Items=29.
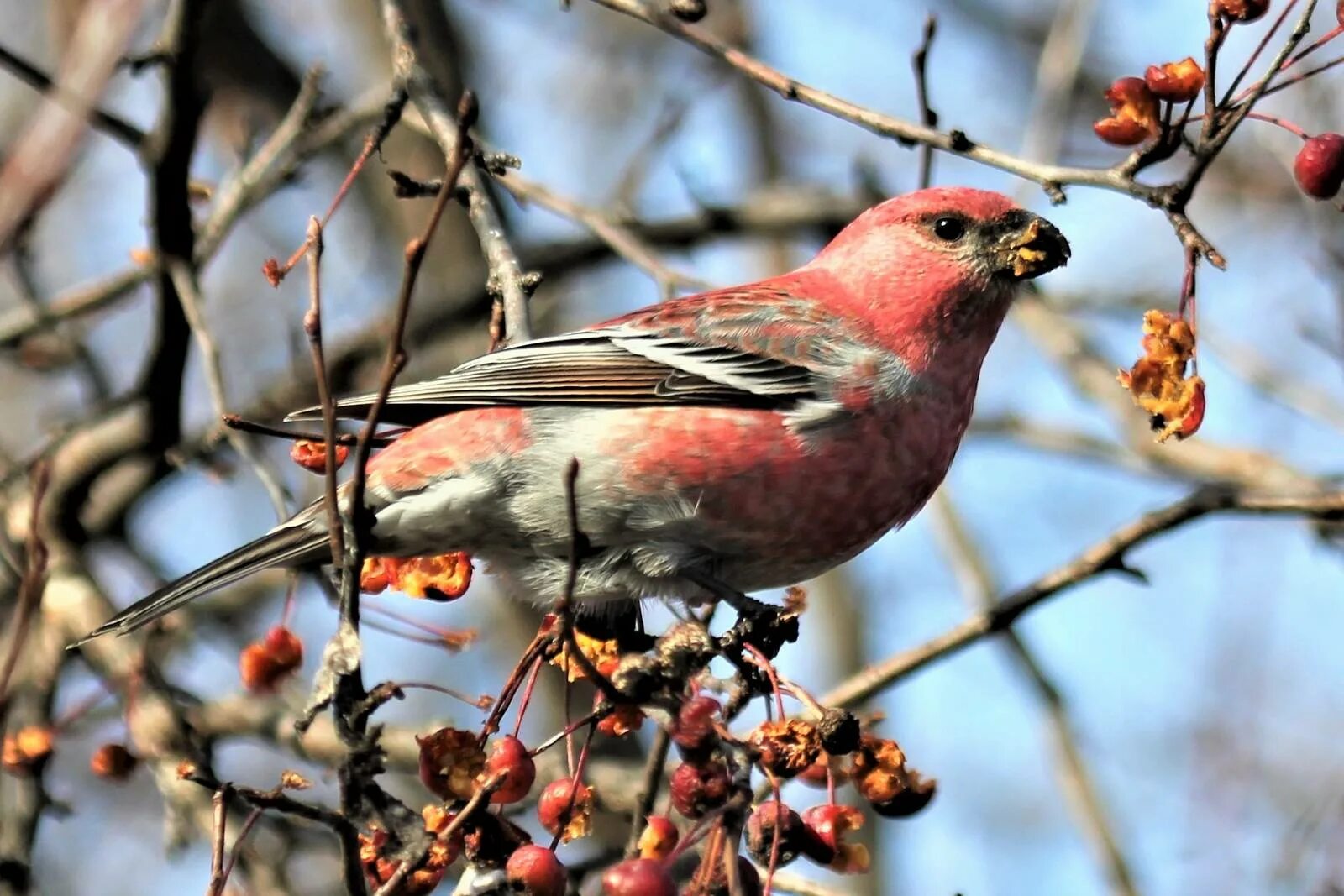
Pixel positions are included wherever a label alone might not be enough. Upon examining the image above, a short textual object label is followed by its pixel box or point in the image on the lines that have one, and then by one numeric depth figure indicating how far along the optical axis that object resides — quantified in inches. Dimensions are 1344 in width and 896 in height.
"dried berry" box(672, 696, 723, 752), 173.3
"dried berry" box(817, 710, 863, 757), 196.4
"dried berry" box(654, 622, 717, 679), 185.3
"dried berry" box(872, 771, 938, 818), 222.1
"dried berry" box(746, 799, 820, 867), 191.0
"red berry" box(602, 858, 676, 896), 167.5
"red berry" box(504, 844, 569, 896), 178.2
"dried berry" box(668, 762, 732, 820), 178.7
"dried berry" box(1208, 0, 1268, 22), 217.5
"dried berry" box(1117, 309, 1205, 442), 233.3
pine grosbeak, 283.9
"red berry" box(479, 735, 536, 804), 198.8
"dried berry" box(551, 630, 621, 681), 261.1
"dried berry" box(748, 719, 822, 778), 195.9
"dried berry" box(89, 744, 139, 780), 292.8
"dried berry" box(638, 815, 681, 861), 207.0
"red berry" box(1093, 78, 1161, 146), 233.8
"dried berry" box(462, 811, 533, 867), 185.9
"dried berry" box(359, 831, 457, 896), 182.2
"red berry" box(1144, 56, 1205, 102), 226.1
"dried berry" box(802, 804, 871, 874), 208.1
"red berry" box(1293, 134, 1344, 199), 228.1
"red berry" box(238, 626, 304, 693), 278.7
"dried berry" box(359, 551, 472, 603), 266.7
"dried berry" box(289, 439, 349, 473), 256.2
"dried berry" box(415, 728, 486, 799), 205.3
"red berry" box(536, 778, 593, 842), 206.5
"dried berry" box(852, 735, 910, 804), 217.0
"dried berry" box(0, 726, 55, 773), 290.5
